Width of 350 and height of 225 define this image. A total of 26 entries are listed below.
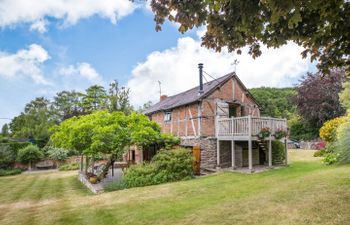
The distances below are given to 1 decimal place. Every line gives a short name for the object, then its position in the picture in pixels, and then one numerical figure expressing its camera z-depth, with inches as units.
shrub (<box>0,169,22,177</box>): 797.7
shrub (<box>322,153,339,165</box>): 436.1
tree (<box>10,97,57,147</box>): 1165.4
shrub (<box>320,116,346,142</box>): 573.2
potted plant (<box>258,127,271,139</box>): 498.0
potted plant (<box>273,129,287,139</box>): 523.2
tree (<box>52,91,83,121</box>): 1603.1
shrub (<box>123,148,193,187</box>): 448.5
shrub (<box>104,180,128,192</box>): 429.7
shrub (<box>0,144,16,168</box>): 843.4
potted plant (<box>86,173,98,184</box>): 499.2
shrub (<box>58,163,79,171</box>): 904.3
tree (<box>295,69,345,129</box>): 954.1
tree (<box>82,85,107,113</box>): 1350.9
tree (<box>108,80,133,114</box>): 1210.6
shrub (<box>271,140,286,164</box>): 577.0
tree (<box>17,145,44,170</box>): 891.4
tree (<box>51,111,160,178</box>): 460.0
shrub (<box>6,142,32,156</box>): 924.5
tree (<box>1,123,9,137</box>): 1556.3
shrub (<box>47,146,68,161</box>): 965.8
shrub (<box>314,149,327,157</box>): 608.1
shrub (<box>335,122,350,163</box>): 375.0
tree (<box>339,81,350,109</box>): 695.9
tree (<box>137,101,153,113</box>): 1478.1
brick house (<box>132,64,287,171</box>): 527.2
